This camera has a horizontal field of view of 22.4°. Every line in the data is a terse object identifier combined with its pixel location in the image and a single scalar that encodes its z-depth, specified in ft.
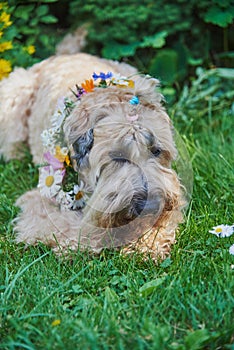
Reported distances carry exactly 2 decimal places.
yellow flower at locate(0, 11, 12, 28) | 15.66
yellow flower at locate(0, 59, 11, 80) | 16.26
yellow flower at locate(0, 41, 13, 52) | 16.22
